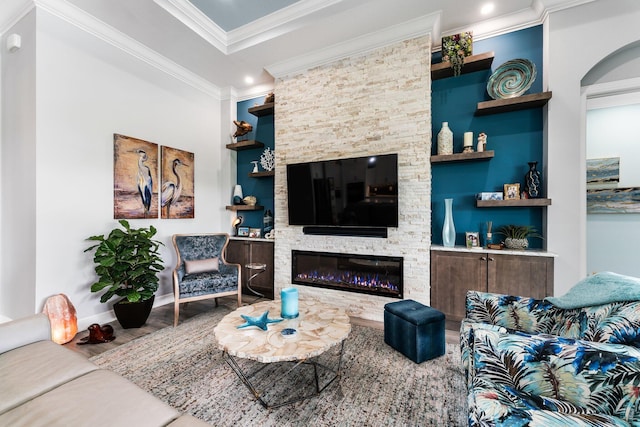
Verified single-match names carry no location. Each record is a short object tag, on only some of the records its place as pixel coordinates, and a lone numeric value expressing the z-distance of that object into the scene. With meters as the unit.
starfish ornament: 1.86
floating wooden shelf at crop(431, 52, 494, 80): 2.87
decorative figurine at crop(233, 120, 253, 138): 4.38
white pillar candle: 2.96
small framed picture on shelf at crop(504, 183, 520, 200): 2.82
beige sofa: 0.98
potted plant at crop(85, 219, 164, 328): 2.77
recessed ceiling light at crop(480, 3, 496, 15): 2.76
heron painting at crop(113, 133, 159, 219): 3.22
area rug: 1.61
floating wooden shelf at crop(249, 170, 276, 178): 4.05
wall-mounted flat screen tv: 3.09
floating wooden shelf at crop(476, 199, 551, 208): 2.66
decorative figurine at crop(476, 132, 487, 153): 2.96
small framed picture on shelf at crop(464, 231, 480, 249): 2.95
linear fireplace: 3.21
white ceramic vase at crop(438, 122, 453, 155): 3.04
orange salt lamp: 2.54
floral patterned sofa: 0.91
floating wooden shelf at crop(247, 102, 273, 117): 4.12
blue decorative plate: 2.80
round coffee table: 1.55
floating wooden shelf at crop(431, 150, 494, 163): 2.86
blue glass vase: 3.02
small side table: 3.84
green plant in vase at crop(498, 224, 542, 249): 2.74
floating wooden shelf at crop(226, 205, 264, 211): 4.30
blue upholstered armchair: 3.09
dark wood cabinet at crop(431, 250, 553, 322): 2.56
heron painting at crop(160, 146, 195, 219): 3.75
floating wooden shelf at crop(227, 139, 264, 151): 4.29
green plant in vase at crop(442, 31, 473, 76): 2.93
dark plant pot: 2.85
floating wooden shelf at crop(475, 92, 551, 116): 2.69
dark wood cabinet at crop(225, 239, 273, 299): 3.98
